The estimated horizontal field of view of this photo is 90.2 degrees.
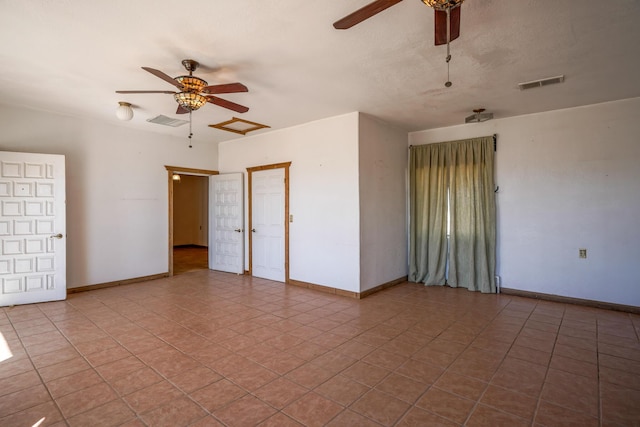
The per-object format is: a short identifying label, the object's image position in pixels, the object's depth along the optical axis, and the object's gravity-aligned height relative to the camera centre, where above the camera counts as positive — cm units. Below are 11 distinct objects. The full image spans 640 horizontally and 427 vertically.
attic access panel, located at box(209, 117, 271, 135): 539 +154
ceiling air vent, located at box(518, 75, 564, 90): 362 +150
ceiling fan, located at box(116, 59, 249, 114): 313 +124
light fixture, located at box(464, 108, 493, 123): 484 +144
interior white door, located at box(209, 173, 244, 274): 655 -23
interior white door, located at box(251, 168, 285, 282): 598 -23
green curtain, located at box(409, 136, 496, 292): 525 -5
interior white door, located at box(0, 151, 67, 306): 443 -22
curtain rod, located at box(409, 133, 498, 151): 525 +115
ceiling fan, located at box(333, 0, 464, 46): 185 +120
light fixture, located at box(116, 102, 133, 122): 438 +140
